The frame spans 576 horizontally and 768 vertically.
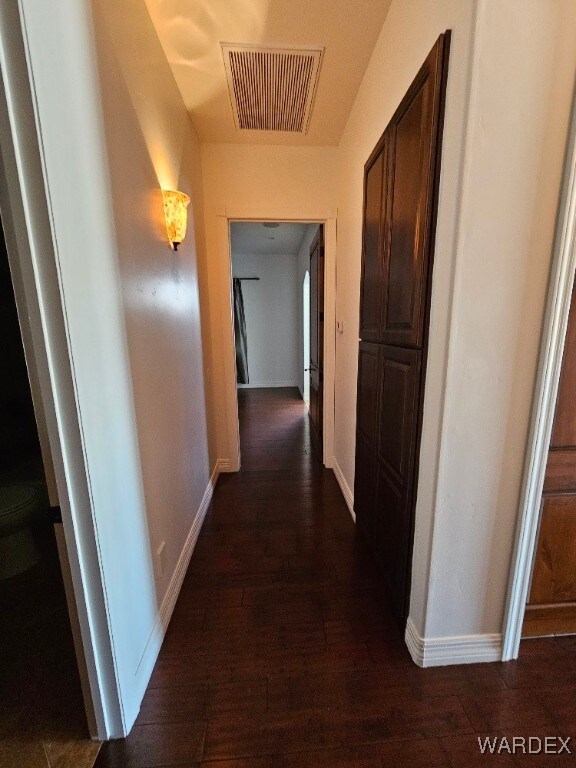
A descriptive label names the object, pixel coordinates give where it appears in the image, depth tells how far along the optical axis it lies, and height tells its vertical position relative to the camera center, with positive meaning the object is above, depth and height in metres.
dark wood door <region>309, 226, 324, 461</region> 2.96 -0.19
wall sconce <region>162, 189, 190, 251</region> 1.60 +0.54
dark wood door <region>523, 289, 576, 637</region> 1.14 -0.82
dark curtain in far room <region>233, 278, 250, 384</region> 5.94 -0.33
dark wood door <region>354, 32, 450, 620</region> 1.11 +0.05
